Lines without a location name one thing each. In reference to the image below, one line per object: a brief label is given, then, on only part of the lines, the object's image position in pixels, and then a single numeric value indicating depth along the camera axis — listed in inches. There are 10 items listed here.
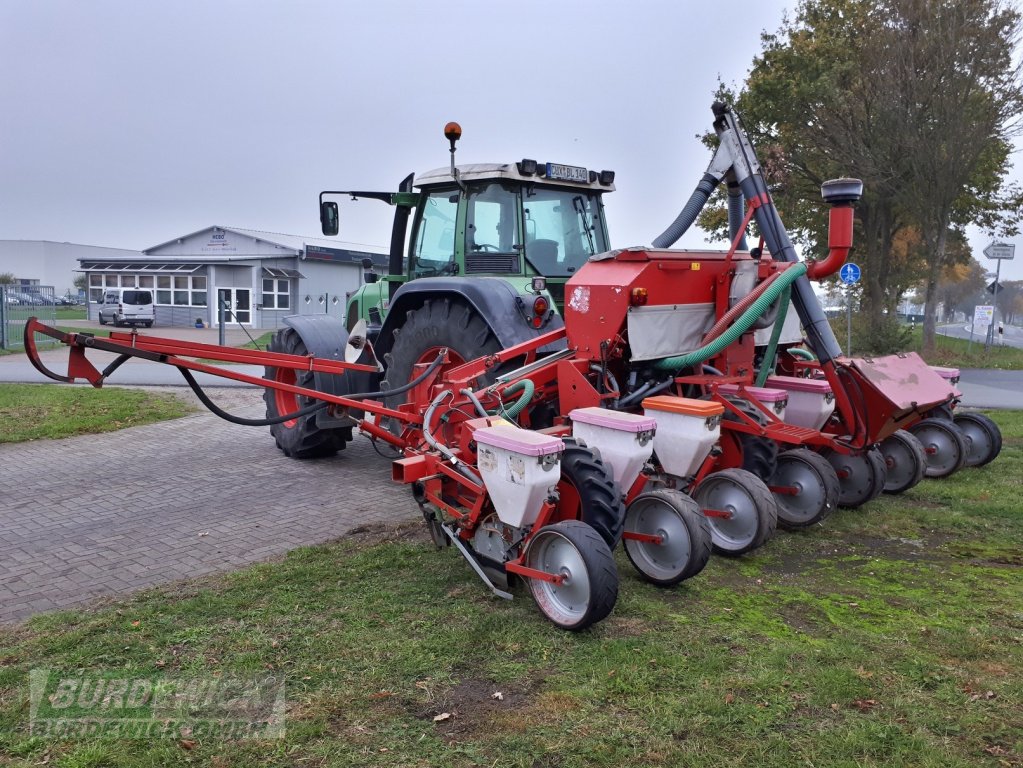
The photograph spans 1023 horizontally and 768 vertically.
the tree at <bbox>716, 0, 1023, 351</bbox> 687.1
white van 1269.7
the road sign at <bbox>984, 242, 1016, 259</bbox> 783.7
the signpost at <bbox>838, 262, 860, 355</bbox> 636.1
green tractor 228.7
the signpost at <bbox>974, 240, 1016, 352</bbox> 783.7
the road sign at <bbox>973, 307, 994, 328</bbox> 912.4
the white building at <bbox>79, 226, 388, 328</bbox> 1302.9
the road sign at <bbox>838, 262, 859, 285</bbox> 636.1
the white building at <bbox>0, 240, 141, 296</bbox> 2913.4
